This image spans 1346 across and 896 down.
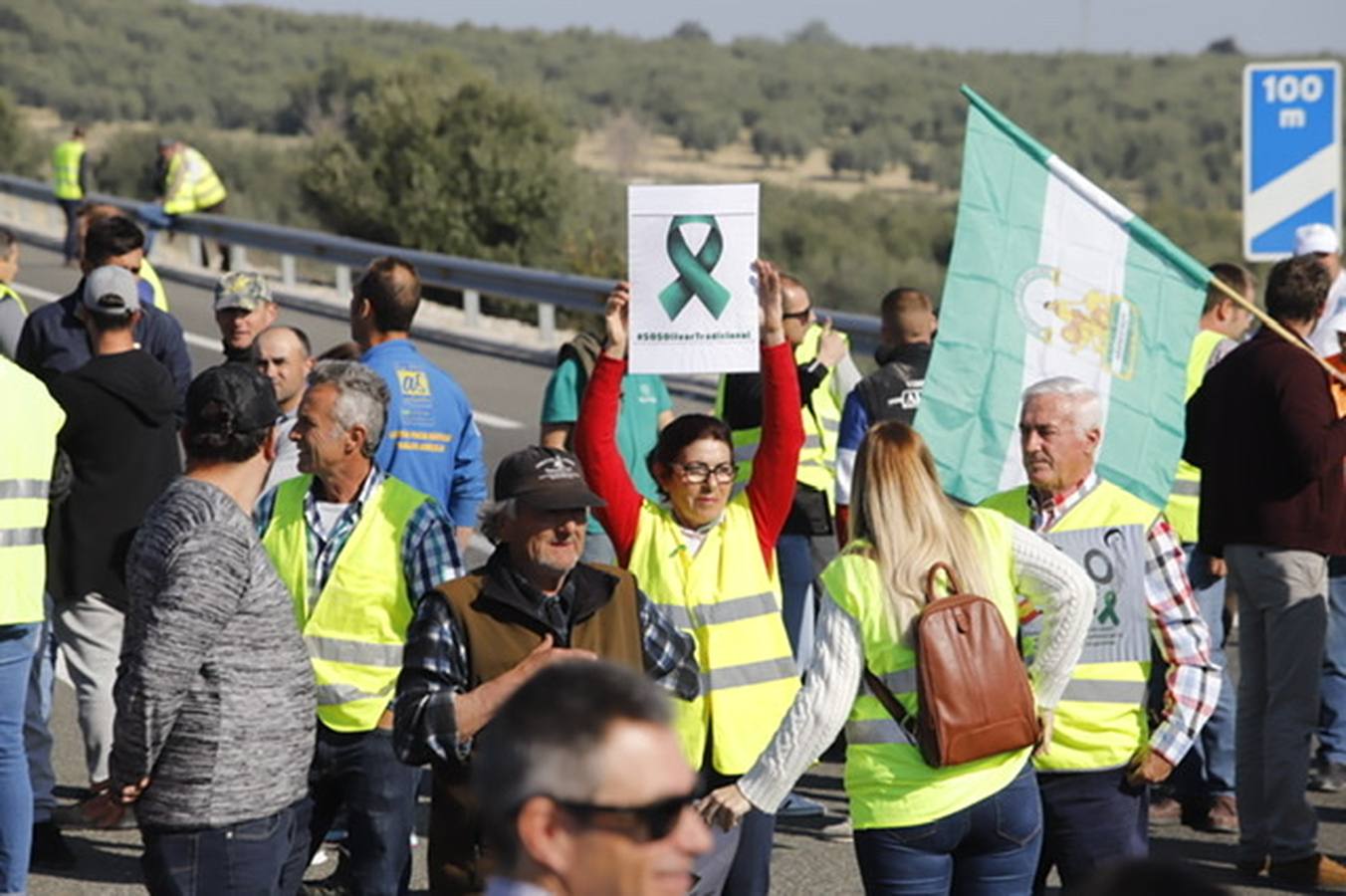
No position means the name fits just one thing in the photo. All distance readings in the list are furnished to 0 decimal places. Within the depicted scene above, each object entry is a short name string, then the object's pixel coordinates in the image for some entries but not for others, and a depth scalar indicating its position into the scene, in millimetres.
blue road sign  21250
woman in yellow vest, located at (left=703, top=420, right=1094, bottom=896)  10750
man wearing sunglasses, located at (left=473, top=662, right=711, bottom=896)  5977
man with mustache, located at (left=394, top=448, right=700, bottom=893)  10305
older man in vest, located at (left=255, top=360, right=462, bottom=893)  11937
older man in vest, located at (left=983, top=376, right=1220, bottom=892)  11891
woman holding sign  12055
